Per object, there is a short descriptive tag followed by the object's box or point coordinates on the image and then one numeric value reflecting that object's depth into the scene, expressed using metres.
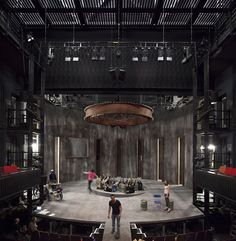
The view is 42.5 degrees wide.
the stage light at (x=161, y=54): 13.47
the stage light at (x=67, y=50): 13.77
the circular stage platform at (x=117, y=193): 16.73
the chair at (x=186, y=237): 9.23
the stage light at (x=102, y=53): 14.02
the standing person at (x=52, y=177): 17.78
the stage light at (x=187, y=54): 14.24
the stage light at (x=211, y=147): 17.05
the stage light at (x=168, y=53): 13.65
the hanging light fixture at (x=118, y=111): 9.02
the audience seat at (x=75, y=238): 8.87
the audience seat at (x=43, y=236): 9.33
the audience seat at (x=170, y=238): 9.02
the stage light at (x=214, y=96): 15.12
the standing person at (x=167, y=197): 13.58
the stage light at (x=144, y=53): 13.78
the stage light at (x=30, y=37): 13.30
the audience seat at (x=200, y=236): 9.66
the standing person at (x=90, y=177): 17.85
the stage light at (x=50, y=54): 14.41
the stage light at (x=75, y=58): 14.02
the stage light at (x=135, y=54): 13.70
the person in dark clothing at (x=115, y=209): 10.43
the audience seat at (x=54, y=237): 9.12
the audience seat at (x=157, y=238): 8.84
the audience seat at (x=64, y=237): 9.01
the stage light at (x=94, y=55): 13.93
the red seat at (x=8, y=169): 10.64
